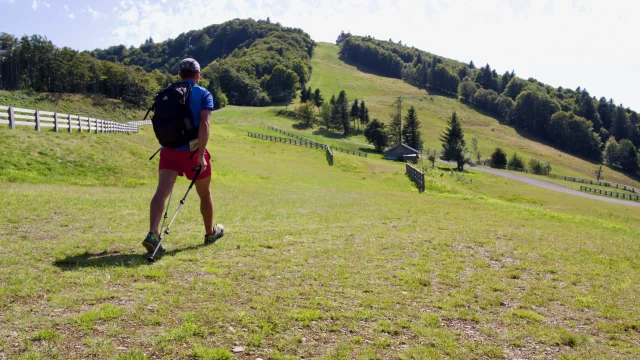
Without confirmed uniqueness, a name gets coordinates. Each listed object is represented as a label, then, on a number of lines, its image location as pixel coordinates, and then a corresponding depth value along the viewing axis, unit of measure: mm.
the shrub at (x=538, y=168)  101125
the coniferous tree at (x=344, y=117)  116875
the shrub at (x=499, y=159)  100125
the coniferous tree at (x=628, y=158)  133500
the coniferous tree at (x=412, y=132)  100250
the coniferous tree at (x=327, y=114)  117375
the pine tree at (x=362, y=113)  124512
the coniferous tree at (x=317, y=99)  141375
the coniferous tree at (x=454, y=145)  79562
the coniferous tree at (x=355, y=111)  124150
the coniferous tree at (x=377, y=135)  95500
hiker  6371
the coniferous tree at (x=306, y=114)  119062
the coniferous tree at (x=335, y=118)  117188
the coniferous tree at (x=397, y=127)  101438
